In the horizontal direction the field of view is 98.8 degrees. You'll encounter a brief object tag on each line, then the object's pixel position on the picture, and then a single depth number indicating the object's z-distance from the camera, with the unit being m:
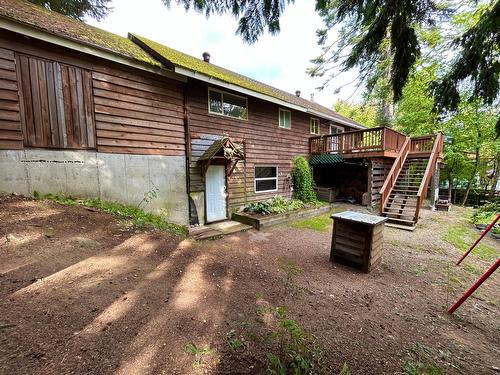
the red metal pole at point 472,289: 2.56
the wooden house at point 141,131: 4.68
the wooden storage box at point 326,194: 11.82
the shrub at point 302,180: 11.02
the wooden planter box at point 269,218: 7.74
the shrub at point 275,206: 8.55
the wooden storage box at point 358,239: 4.32
